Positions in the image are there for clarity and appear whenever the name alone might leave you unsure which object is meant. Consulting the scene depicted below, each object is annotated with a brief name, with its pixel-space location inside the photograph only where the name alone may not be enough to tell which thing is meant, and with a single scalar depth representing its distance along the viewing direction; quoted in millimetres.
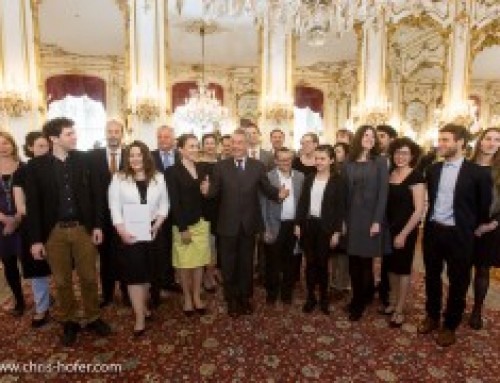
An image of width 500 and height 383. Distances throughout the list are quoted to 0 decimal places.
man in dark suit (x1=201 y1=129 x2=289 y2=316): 3564
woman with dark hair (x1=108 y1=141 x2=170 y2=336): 3199
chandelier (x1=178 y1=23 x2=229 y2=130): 9469
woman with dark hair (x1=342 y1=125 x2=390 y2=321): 3381
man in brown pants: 3055
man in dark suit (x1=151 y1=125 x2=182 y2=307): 3789
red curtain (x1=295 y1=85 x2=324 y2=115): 9125
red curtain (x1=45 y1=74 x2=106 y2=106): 9498
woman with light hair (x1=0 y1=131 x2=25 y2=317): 3600
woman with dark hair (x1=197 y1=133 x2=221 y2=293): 3887
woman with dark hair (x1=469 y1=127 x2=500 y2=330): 3314
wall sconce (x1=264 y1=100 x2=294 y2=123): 8125
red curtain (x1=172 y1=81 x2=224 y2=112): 10570
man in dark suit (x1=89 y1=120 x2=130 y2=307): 3502
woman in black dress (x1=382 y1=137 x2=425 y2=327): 3320
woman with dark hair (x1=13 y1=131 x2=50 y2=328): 3363
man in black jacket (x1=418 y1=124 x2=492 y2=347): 3045
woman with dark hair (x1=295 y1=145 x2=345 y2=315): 3525
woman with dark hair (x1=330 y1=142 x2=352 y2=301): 4188
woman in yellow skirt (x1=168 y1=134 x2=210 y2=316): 3504
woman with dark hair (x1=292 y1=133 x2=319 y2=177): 4188
